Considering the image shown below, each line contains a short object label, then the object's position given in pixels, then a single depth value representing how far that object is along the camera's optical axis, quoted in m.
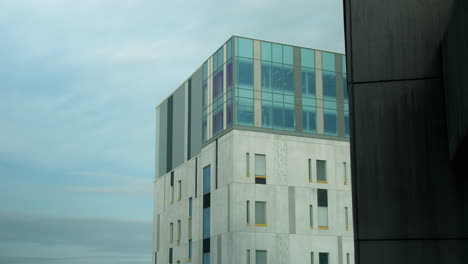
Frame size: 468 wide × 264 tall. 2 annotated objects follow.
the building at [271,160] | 55.69
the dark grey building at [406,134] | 12.48
